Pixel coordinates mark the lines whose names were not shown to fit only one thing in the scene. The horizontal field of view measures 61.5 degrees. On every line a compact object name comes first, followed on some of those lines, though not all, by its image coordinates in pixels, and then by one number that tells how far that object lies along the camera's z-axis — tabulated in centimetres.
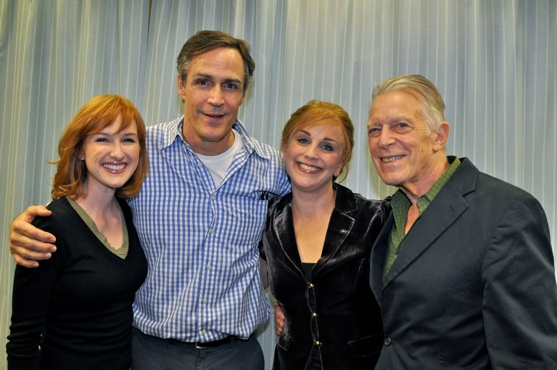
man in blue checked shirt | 176
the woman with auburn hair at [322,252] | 168
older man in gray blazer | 116
